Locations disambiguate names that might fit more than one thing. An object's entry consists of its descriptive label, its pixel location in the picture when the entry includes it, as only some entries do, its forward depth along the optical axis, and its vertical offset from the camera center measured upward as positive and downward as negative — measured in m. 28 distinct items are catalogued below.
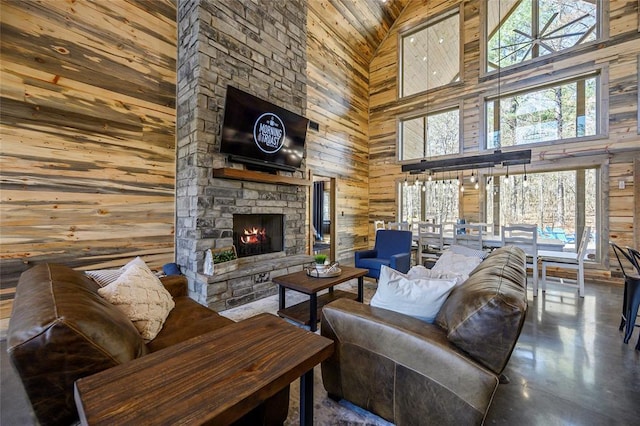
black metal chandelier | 4.50 +0.92
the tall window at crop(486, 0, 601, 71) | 4.93 +3.65
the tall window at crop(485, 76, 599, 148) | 4.87 +1.91
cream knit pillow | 1.61 -0.56
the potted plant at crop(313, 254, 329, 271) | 3.04 -0.59
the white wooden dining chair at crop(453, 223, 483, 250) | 4.36 -0.44
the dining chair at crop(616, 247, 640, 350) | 2.45 -0.82
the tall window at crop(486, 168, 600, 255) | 4.86 +0.18
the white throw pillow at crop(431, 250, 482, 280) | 2.40 -0.49
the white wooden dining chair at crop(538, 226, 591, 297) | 3.78 -0.72
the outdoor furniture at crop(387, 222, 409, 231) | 5.38 -0.31
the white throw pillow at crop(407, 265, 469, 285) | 1.73 -0.44
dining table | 4.30 -0.51
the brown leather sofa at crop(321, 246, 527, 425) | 1.20 -0.71
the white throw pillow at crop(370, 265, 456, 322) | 1.57 -0.50
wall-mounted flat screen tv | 3.51 +1.14
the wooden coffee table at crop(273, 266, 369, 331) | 2.64 -0.80
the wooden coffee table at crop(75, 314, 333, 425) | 0.83 -0.62
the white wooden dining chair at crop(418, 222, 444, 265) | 4.87 -0.58
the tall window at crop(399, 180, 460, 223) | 6.32 +0.26
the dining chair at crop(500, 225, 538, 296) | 3.89 -0.46
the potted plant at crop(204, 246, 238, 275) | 3.25 -0.62
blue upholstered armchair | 4.12 -0.70
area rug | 1.58 -1.23
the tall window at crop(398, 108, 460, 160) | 6.34 +1.90
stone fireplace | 3.32 +1.02
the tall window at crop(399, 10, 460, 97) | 6.38 +3.87
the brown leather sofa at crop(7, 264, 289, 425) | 0.92 -0.49
